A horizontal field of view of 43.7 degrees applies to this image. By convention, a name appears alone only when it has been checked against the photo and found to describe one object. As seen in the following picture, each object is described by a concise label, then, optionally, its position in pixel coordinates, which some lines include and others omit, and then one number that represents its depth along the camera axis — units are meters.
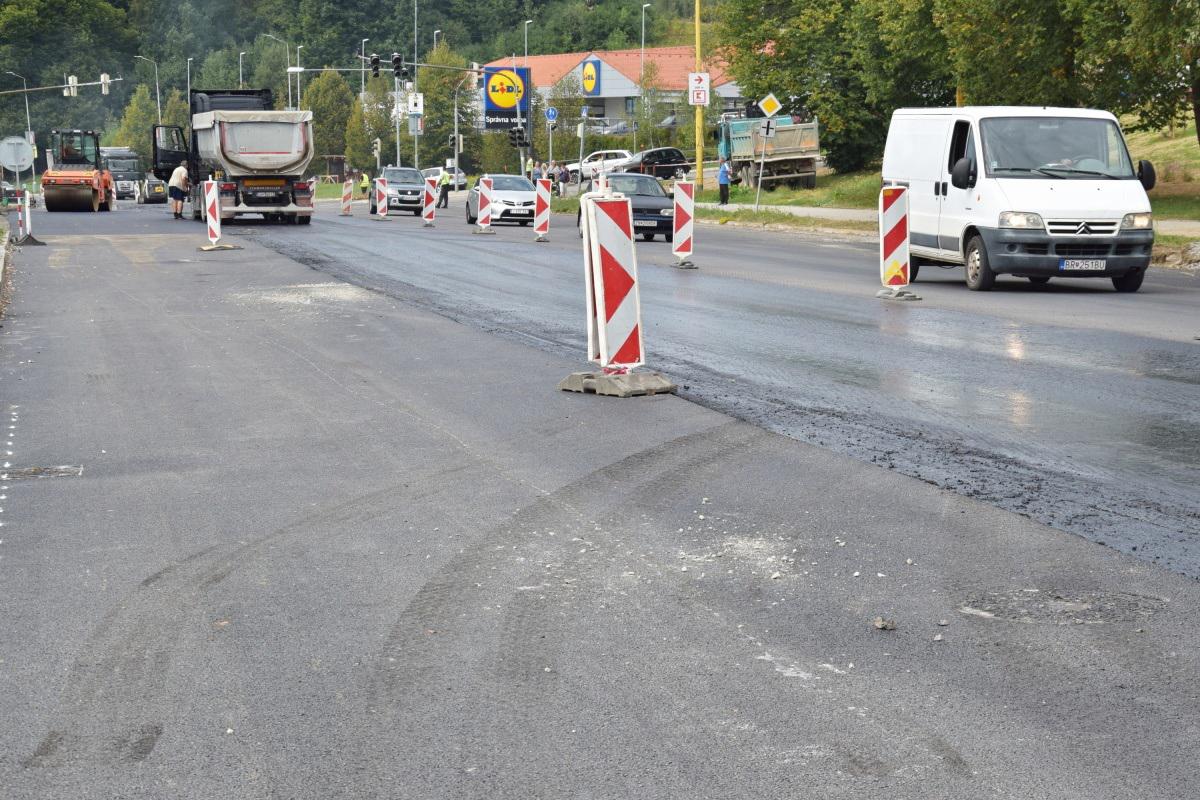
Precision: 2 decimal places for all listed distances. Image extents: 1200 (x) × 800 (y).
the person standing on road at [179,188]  45.69
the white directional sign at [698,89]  49.34
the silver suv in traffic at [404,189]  50.72
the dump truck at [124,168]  82.88
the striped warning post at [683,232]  23.27
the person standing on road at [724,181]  51.47
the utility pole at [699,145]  53.28
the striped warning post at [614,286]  10.42
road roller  59.00
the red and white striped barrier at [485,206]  34.78
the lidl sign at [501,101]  83.69
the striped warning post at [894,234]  17.58
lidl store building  143.25
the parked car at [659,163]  71.50
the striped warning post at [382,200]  46.78
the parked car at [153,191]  72.14
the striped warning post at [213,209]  27.45
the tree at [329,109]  120.94
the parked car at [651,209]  33.44
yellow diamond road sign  42.41
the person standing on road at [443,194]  63.17
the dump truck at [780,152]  57.28
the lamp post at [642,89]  101.75
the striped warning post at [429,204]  41.65
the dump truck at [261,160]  41.88
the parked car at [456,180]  77.81
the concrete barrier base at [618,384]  10.23
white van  18.19
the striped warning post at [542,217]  31.97
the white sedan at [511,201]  41.28
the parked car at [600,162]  76.44
